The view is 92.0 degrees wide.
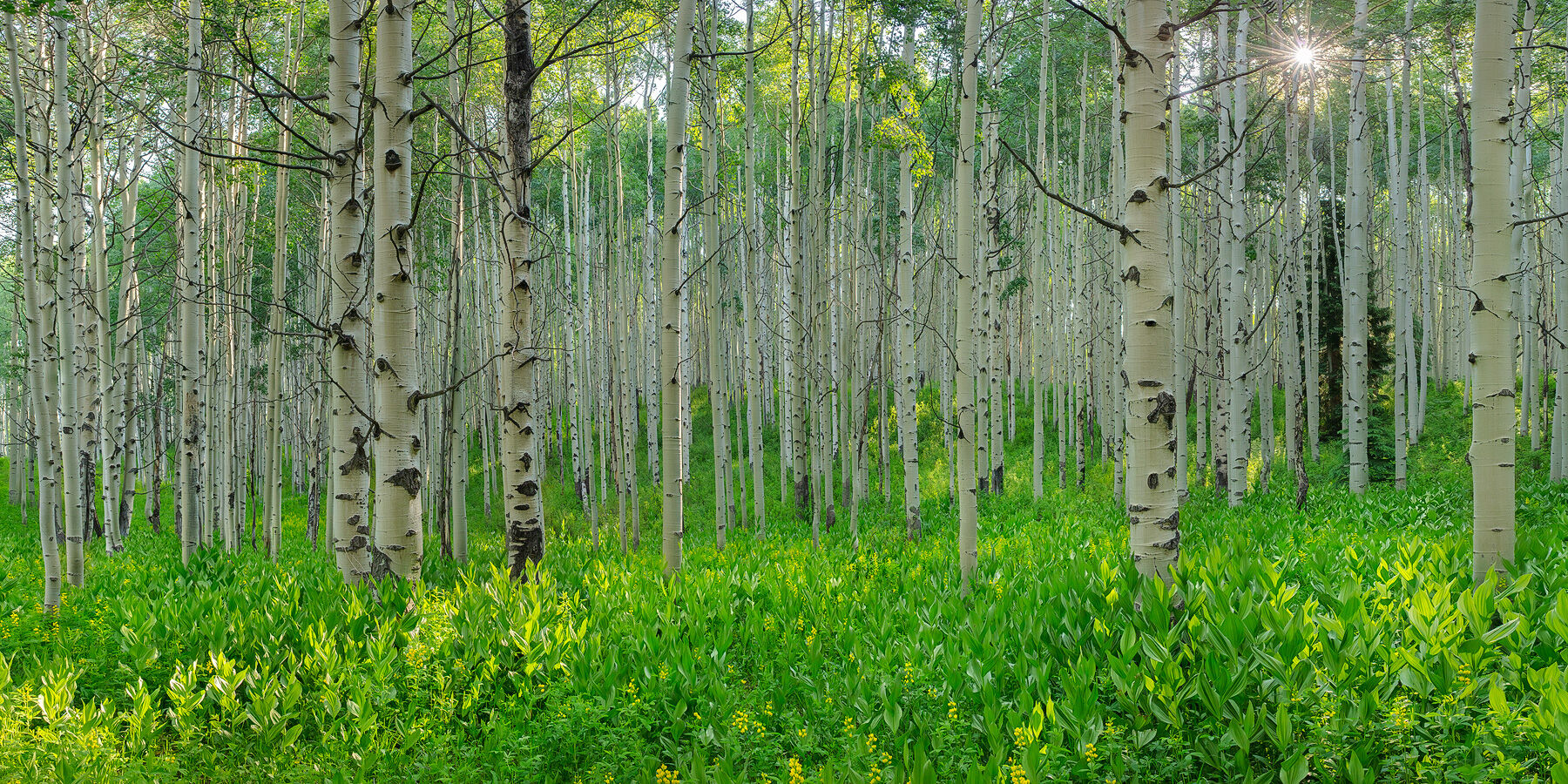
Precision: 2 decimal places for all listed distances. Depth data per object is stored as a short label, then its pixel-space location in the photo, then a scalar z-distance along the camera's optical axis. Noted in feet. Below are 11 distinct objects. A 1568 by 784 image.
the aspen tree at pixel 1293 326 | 30.58
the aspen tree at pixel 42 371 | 17.40
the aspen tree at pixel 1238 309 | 31.50
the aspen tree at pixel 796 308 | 27.53
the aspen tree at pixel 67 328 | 17.89
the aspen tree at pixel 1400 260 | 37.37
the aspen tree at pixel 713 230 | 26.03
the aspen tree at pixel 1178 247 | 31.27
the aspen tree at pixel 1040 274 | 39.06
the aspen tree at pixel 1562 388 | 30.50
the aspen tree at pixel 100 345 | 29.45
